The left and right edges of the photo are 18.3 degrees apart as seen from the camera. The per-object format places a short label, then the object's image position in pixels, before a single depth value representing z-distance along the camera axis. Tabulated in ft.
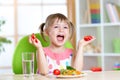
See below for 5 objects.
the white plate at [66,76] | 6.47
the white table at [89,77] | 6.48
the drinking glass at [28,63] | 6.79
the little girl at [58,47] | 8.35
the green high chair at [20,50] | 8.05
